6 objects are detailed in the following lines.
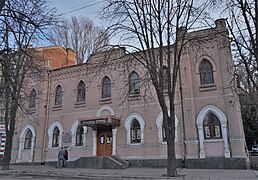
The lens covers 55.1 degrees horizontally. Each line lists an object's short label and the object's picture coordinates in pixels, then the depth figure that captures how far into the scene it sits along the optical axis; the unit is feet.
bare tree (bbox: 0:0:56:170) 27.25
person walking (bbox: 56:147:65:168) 65.36
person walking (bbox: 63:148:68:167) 67.14
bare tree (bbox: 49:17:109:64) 109.19
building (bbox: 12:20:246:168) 56.70
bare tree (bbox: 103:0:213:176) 43.64
